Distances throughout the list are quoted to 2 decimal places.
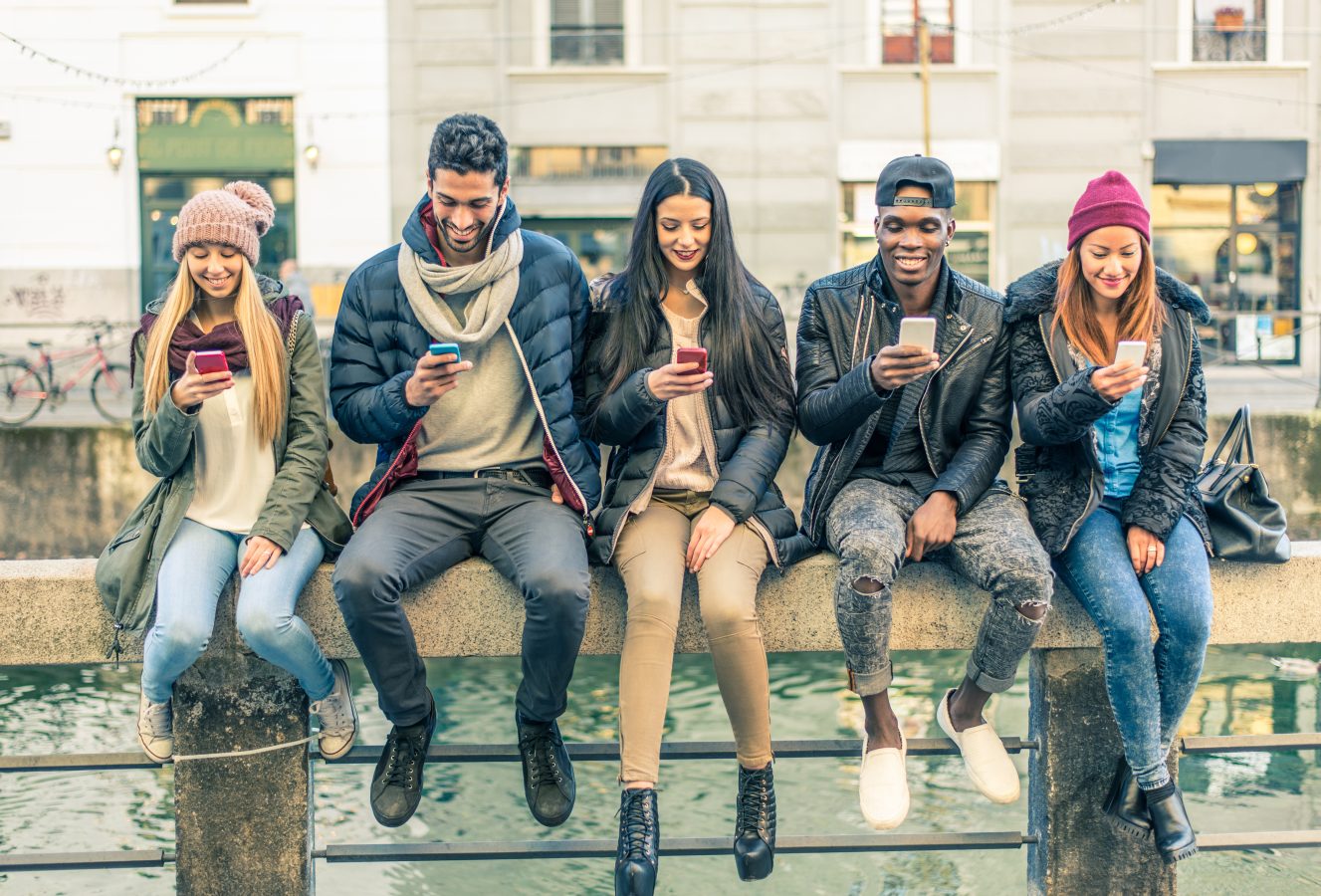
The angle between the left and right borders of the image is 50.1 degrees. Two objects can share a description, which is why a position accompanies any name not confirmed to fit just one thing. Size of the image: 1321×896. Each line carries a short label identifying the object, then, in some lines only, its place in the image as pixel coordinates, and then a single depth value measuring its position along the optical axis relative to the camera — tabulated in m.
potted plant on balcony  18.19
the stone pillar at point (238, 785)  3.35
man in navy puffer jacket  3.31
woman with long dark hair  3.23
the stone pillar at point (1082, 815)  3.46
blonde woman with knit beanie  3.25
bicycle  12.16
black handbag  3.47
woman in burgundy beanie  3.29
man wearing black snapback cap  3.30
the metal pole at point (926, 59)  15.52
